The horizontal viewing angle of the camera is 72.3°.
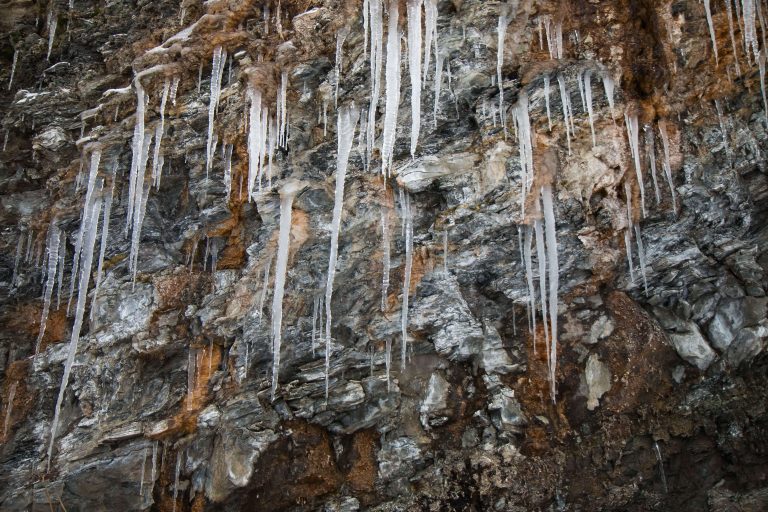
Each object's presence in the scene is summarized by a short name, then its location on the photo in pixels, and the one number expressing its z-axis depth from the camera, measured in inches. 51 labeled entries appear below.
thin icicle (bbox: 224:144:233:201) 278.8
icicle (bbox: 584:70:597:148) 240.8
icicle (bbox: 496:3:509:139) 244.7
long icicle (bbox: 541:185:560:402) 238.1
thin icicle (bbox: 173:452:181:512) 245.6
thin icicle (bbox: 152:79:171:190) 285.9
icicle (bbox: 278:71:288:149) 272.7
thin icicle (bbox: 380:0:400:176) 226.5
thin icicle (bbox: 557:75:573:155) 241.6
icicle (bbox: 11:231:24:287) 305.6
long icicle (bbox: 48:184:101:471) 251.8
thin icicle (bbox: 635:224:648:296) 252.2
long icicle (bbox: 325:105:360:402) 233.8
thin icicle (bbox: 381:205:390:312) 254.2
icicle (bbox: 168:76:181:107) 294.4
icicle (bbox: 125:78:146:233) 273.3
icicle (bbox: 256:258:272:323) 259.8
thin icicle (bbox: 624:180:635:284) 251.3
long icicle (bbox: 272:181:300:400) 240.8
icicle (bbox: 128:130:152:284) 269.9
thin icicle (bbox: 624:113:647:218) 241.6
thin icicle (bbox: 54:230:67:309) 294.7
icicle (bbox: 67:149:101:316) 281.3
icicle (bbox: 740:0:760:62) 221.1
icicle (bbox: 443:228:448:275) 255.9
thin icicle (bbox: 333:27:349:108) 275.0
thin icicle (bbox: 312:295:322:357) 254.1
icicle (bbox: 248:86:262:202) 262.1
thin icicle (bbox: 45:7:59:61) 341.1
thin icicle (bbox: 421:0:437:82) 238.1
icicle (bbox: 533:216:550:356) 238.8
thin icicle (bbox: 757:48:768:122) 230.2
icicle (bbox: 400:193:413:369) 247.8
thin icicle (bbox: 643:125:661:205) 251.1
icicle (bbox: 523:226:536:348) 246.0
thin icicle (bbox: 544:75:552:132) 244.7
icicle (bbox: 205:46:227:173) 279.2
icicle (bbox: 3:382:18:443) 271.0
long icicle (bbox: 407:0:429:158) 229.6
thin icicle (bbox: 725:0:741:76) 225.8
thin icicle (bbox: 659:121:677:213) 248.7
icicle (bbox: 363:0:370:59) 256.9
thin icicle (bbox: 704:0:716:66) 223.3
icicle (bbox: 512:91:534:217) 242.5
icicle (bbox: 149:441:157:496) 246.8
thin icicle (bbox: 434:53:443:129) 248.0
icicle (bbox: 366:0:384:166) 247.3
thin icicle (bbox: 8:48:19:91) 339.0
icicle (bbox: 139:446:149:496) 246.4
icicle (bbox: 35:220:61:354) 289.3
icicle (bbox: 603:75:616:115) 241.6
